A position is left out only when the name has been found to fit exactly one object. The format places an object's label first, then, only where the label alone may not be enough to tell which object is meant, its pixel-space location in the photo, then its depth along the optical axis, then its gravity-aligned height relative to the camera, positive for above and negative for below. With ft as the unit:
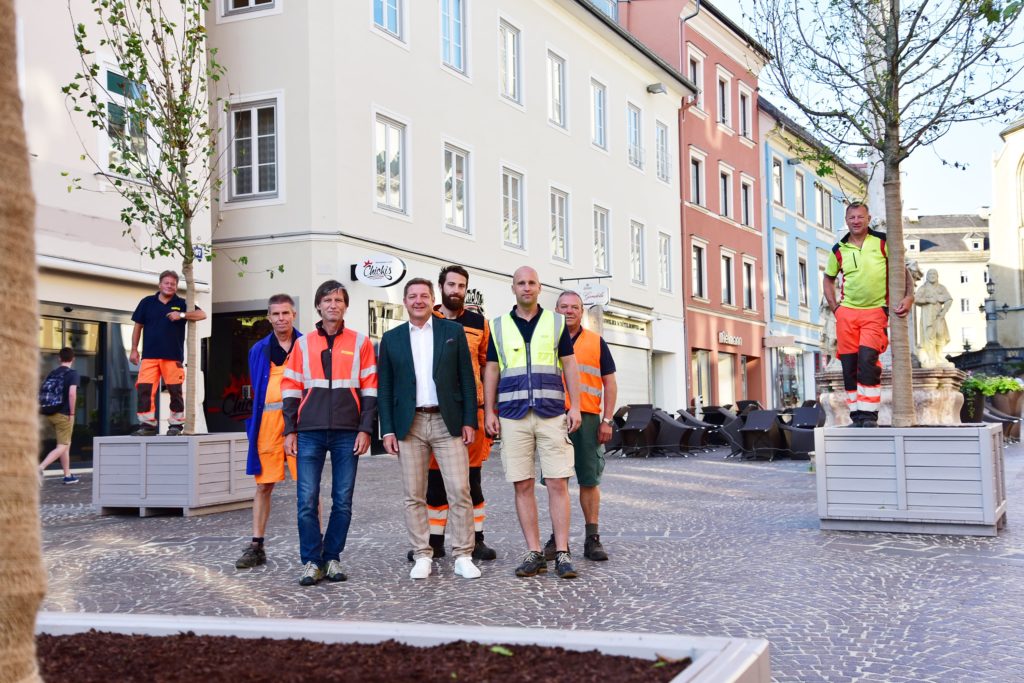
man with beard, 23.93 -0.46
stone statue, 56.75 +4.67
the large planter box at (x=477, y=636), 8.57 -1.96
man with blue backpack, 45.62 +0.66
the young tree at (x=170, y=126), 35.88 +9.57
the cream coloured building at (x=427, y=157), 62.85 +16.86
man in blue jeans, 21.95 -0.03
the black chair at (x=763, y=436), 61.26 -1.51
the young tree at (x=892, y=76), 28.45 +9.08
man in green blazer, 22.24 +0.06
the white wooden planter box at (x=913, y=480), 26.08 -1.74
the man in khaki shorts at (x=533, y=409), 22.35 +0.06
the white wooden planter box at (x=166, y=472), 33.40 -1.66
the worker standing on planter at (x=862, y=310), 28.45 +2.48
